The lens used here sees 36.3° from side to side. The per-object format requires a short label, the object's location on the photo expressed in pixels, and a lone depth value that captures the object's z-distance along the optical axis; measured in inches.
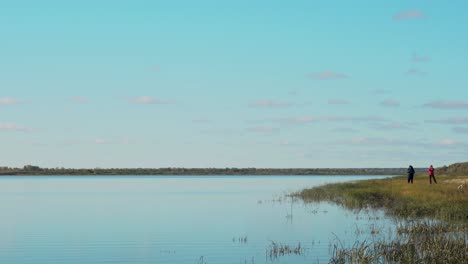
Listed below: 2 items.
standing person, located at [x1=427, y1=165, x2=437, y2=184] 2292.7
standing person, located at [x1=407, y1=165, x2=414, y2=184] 2381.4
